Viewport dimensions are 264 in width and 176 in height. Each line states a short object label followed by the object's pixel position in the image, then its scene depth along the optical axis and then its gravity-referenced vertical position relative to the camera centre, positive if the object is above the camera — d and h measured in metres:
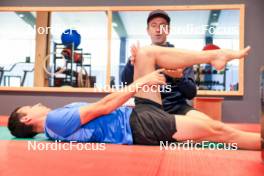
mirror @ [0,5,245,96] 4.34 +0.65
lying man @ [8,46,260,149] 1.79 -0.15
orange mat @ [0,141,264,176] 1.12 -0.27
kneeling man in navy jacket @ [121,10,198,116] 2.34 +0.01
